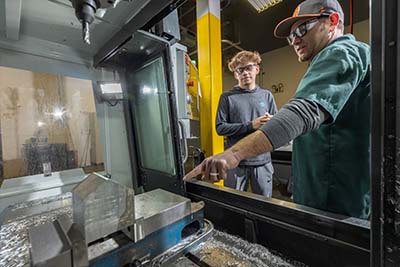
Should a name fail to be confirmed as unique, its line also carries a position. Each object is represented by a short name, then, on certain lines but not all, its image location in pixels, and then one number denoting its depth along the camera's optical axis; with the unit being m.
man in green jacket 0.58
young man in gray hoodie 1.62
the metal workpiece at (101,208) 0.53
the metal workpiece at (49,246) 0.41
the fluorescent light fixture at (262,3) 2.16
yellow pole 2.15
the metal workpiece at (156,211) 0.62
